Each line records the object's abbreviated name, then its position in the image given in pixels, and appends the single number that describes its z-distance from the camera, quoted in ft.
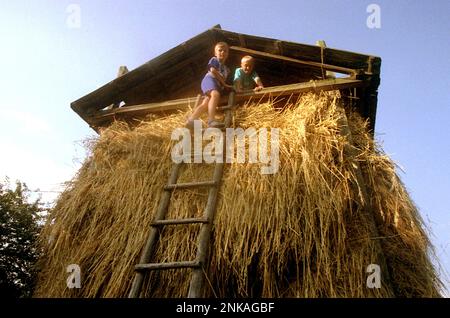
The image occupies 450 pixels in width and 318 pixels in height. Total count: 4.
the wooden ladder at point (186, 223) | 11.37
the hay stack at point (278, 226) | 11.93
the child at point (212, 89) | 16.30
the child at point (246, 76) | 18.34
